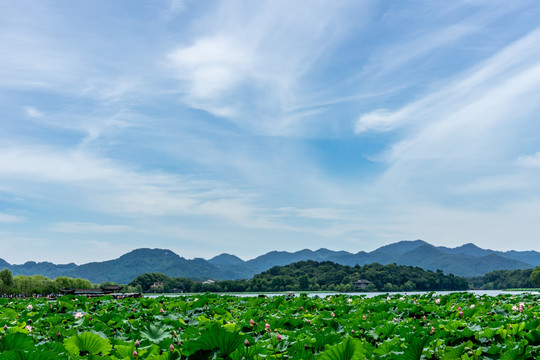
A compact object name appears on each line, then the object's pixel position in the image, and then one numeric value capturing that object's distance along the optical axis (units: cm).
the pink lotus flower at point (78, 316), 856
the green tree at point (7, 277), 9044
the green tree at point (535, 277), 10388
